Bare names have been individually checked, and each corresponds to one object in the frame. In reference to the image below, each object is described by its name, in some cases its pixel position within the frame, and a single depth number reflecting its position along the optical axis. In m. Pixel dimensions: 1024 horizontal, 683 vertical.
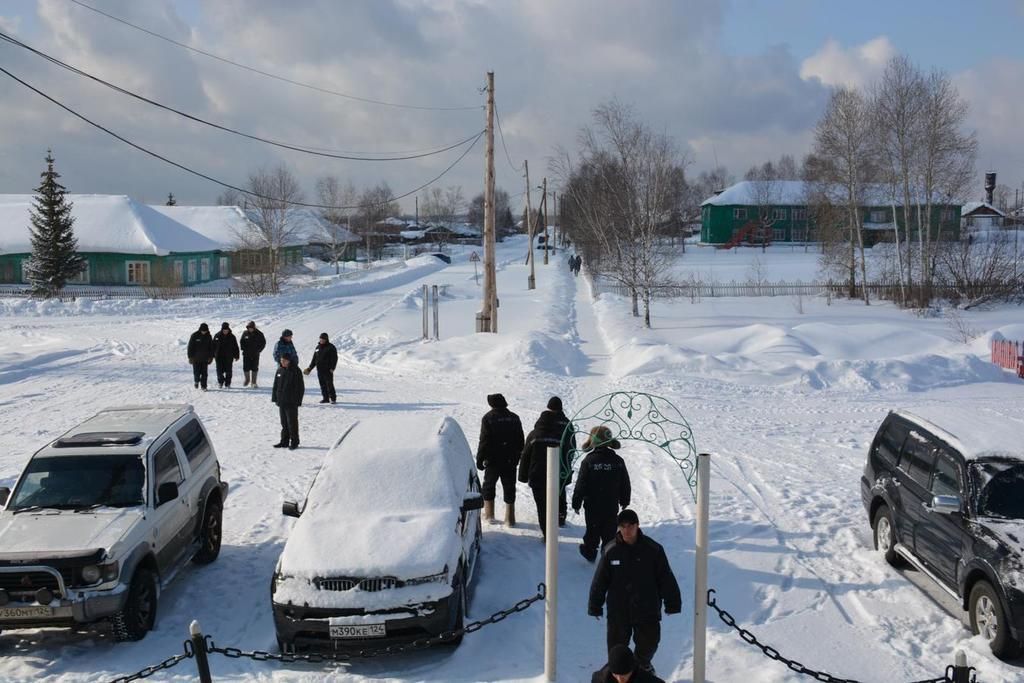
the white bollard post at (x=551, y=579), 6.45
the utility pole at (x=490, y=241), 26.20
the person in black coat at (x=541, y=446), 9.54
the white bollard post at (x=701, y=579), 6.26
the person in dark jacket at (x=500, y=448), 10.16
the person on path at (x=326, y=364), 18.58
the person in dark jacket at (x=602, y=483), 8.59
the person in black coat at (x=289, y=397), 14.46
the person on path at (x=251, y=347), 20.05
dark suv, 6.90
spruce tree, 49.28
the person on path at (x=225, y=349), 19.84
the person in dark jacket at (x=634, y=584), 6.25
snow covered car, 6.89
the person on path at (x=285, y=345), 17.83
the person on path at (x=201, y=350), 19.62
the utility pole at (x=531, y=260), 52.41
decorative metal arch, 14.60
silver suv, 7.15
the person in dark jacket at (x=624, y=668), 4.70
